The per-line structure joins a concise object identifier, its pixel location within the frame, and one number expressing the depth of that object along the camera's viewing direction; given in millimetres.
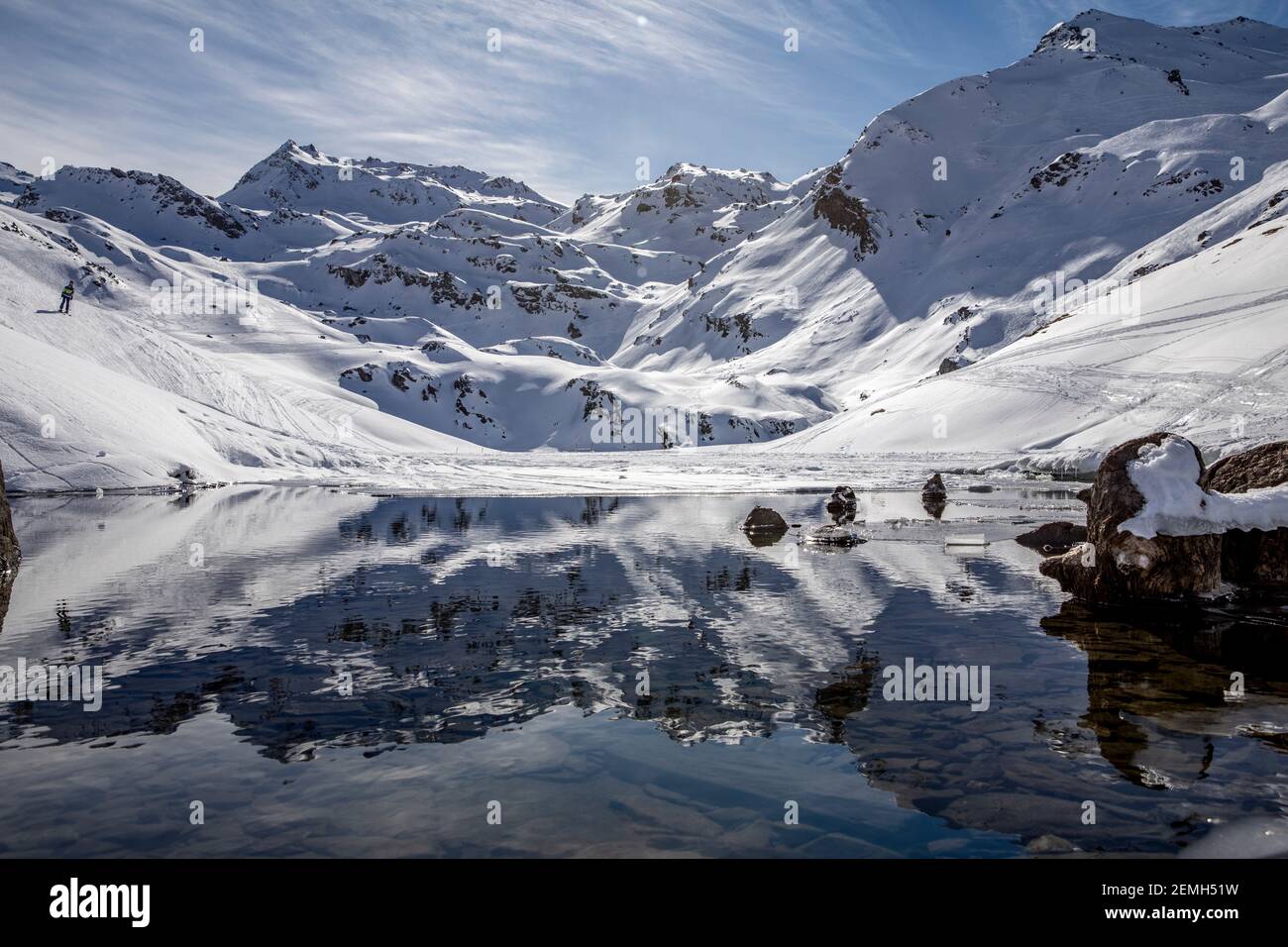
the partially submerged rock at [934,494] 39341
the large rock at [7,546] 19597
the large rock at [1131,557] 15867
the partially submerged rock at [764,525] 28031
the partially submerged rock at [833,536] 24889
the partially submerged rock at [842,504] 34438
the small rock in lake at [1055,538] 23672
